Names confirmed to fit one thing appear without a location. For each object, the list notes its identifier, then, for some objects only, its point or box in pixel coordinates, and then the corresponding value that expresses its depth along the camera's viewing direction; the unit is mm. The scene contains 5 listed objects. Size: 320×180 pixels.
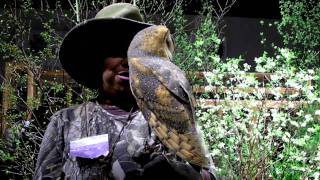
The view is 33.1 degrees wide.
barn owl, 1365
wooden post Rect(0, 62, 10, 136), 5886
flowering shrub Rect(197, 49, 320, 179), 5211
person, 1541
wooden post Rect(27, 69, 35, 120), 5898
